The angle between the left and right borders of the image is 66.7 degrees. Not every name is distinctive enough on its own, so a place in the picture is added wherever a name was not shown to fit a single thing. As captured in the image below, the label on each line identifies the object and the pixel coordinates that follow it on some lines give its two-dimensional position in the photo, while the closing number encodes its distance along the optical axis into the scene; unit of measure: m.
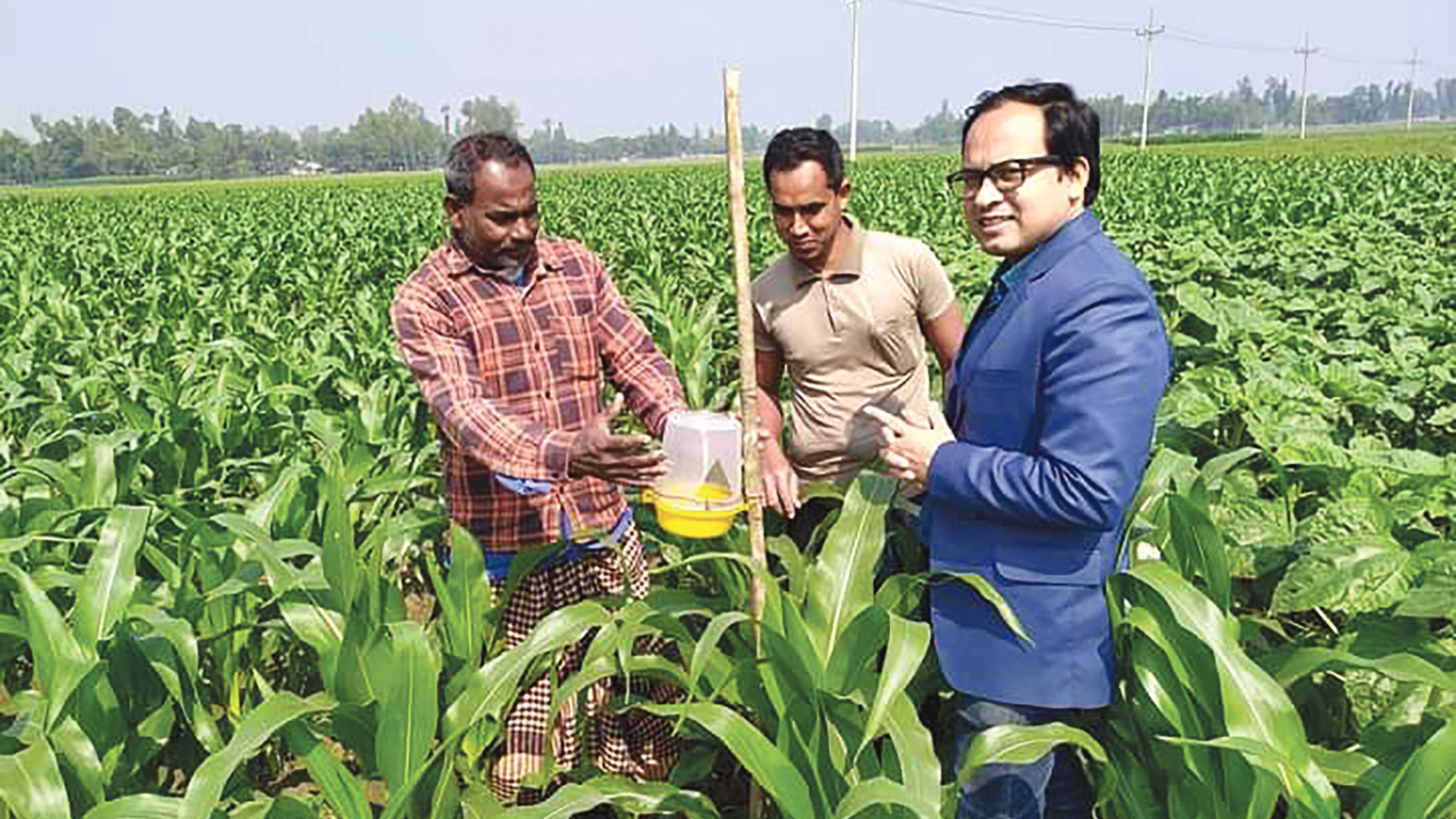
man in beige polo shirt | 2.68
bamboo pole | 1.86
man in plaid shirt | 2.30
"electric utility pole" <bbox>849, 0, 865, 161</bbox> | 47.12
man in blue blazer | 1.75
